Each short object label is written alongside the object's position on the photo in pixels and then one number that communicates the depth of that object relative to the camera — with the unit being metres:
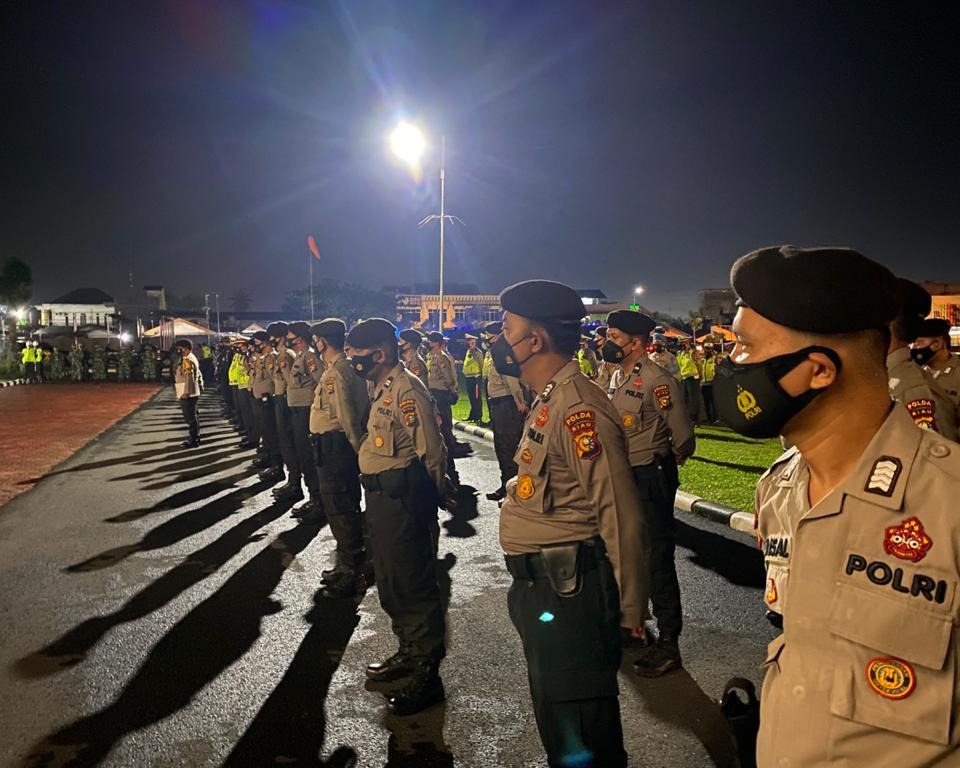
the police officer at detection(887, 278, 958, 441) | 3.60
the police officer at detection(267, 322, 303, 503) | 9.19
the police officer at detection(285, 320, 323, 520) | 8.57
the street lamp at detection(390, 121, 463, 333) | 20.27
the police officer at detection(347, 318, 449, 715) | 4.01
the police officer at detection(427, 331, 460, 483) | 13.27
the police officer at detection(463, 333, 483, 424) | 17.64
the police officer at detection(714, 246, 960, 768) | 1.15
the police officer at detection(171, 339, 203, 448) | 14.02
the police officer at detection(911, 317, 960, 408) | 4.65
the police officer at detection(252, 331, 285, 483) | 10.56
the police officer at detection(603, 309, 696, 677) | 4.19
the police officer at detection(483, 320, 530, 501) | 8.92
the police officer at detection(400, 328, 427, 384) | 10.52
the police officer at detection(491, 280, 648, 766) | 2.41
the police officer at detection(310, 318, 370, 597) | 5.59
